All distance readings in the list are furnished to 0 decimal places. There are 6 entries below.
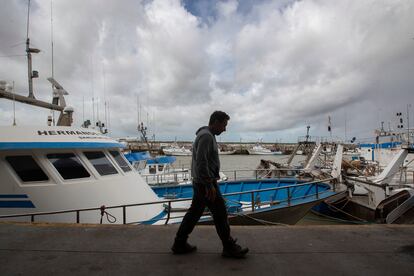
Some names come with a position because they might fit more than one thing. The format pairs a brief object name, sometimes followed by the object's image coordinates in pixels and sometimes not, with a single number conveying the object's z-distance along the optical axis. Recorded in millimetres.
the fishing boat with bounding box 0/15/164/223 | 5215
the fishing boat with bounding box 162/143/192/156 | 82250
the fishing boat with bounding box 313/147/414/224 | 8703
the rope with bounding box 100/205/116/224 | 5796
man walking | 2656
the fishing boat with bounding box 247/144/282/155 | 98644
